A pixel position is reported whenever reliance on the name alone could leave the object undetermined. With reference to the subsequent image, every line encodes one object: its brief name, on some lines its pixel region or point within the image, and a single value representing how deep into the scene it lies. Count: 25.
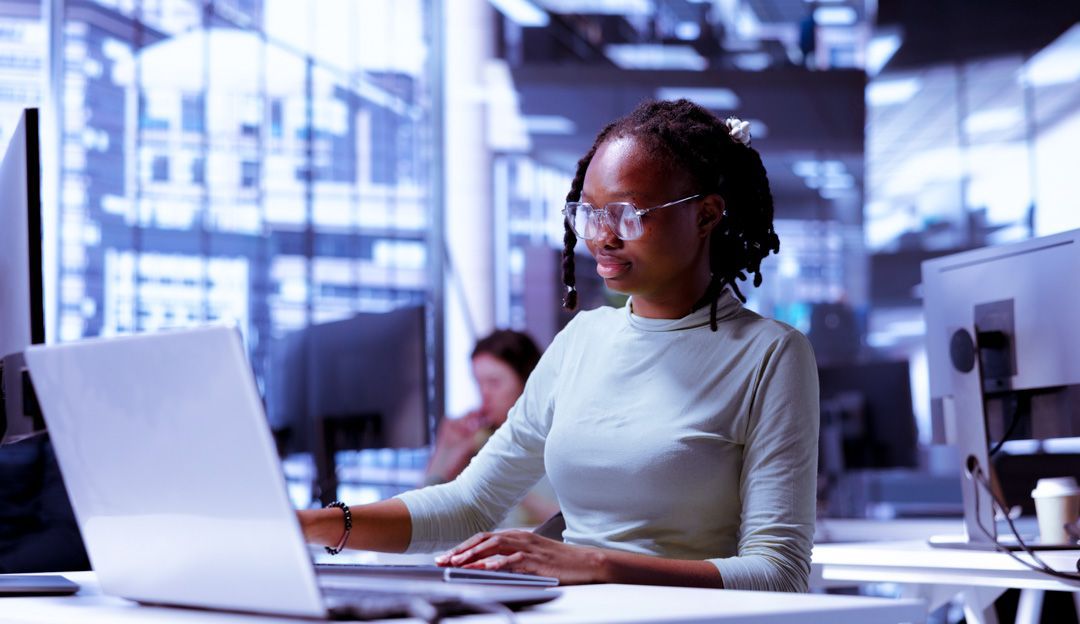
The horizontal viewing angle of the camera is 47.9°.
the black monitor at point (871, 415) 3.92
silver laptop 0.88
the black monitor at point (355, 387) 3.31
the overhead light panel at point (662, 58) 6.70
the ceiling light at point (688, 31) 6.72
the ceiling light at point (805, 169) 6.97
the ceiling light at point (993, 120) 6.40
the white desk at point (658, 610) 0.96
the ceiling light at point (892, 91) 6.78
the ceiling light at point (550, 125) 6.57
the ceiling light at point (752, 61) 6.76
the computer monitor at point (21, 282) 1.38
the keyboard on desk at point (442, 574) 1.11
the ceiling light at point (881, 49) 6.84
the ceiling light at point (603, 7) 6.61
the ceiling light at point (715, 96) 6.74
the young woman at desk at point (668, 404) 1.47
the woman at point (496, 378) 3.80
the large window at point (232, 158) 3.95
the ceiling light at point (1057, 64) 6.25
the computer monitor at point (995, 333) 2.11
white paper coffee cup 2.21
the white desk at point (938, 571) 1.92
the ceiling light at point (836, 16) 6.79
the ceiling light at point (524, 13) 6.51
